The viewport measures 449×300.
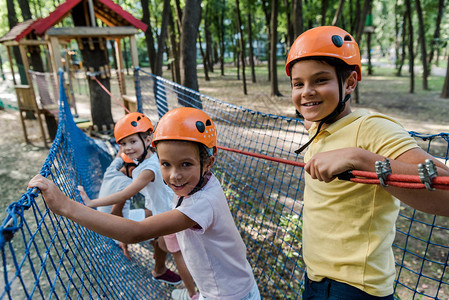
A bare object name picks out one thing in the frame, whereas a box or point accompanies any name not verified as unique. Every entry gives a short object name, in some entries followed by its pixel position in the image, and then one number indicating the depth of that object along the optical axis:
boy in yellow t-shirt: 1.00
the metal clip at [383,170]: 0.87
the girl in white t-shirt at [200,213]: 1.34
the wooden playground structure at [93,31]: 4.78
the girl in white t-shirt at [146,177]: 2.23
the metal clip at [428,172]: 0.78
